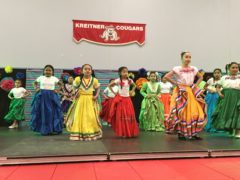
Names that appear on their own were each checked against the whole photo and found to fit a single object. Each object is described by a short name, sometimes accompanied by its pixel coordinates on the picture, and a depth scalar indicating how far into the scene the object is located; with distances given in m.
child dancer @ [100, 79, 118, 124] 5.70
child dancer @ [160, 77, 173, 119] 7.71
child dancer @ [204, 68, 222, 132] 7.01
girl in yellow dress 5.06
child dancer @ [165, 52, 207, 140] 5.00
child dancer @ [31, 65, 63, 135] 6.01
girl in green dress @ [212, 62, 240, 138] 5.47
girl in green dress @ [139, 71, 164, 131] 6.99
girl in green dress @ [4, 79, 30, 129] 8.03
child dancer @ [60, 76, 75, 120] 8.50
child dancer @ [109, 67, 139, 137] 5.41
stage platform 3.60
